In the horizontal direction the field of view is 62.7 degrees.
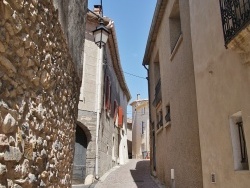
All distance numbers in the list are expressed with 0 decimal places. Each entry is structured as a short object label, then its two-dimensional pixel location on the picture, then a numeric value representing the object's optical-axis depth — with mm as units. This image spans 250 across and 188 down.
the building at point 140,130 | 25170
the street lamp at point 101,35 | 4949
